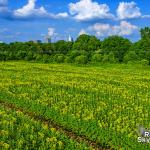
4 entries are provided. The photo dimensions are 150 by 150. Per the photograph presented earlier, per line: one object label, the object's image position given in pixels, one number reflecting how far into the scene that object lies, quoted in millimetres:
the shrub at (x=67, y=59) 48390
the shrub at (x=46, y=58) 48946
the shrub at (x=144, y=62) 40247
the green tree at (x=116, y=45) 56554
